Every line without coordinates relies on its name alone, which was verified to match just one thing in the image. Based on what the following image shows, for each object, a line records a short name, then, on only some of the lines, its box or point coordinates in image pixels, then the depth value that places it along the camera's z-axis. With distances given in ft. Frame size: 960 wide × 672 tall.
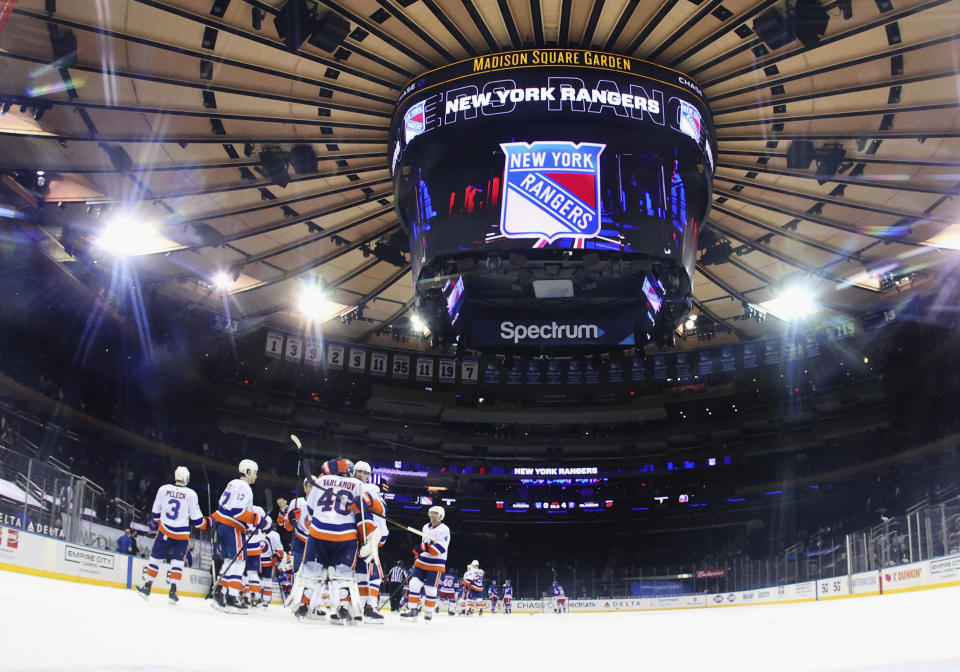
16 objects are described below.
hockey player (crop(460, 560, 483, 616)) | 68.95
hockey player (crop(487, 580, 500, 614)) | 107.86
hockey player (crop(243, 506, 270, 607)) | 40.65
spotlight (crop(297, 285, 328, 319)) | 83.92
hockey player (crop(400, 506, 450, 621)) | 48.49
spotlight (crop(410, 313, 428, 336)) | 100.29
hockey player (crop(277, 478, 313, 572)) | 38.37
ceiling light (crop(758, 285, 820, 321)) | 83.15
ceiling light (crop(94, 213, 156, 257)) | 70.23
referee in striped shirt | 66.86
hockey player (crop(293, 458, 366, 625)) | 33.22
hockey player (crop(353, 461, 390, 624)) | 34.47
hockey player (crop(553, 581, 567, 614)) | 106.32
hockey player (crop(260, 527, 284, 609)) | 45.68
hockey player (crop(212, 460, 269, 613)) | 38.44
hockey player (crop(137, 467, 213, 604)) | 39.24
